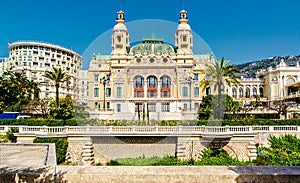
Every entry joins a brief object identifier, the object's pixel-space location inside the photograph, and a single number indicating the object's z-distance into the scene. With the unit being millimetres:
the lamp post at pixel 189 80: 37475
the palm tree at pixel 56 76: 31172
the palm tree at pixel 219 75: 24712
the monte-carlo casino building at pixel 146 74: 45688
